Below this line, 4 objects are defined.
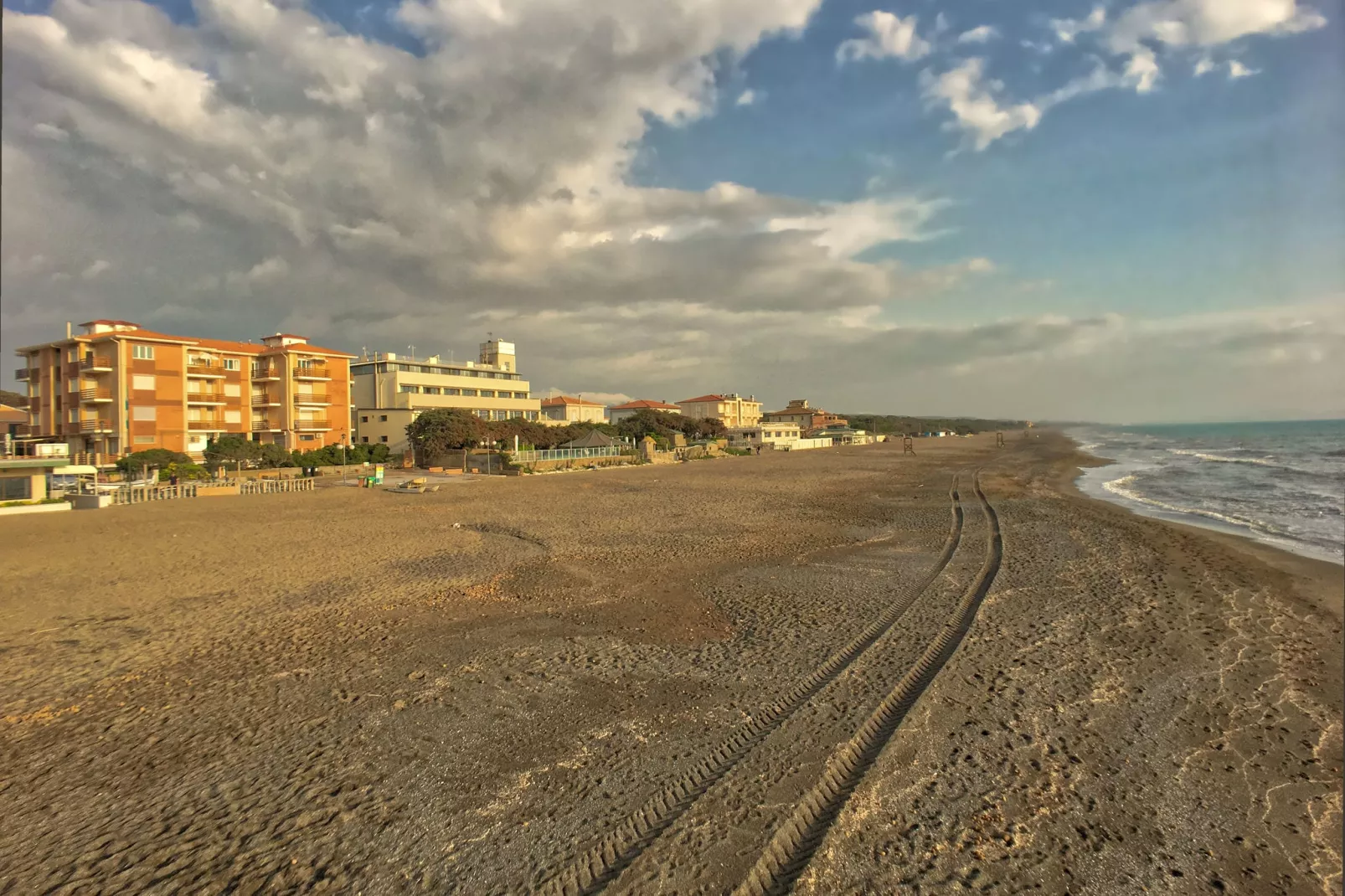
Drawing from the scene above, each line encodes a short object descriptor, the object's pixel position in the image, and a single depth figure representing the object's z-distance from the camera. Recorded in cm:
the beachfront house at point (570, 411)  7902
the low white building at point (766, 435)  8400
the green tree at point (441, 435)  4488
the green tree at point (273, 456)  3881
